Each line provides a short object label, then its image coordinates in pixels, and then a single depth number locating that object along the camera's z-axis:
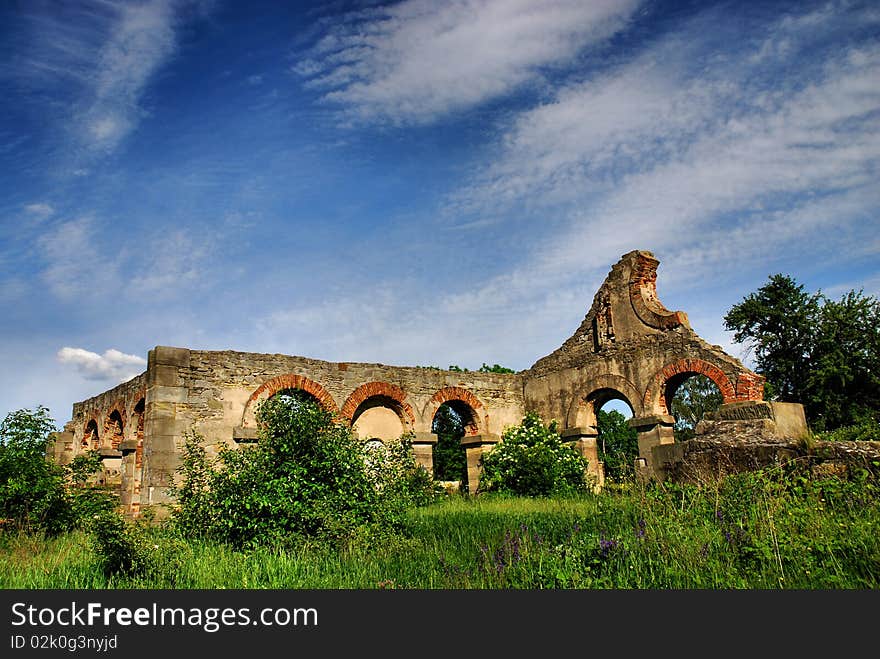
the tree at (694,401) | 35.84
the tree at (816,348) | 22.34
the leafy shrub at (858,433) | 10.60
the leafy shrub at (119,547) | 5.65
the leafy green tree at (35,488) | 9.24
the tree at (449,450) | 25.95
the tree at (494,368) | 27.46
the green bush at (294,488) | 7.29
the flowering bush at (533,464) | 14.05
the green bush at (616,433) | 33.00
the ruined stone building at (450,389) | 12.36
